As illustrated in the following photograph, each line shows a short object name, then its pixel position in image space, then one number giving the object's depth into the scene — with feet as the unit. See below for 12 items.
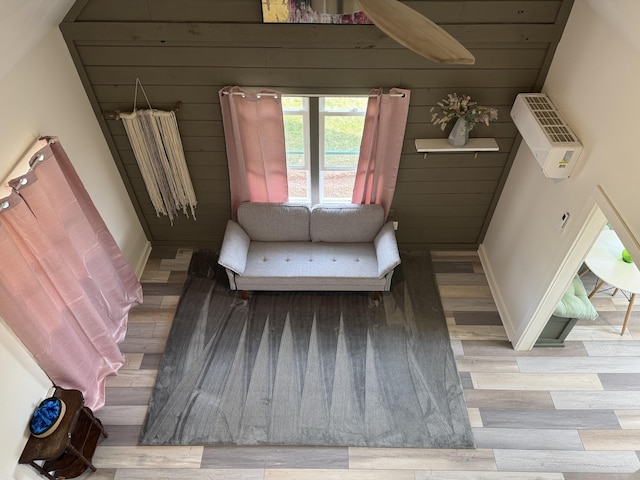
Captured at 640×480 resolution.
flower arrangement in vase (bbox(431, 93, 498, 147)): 11.21
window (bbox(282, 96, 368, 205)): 11.96
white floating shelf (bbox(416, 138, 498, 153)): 11.94
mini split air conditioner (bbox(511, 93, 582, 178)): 9.45
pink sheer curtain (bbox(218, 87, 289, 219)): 11.34
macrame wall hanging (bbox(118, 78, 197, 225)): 11.57
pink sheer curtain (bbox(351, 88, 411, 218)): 11.31
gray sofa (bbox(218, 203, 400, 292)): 12.91
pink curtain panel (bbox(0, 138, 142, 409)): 8.48
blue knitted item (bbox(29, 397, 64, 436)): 9.25
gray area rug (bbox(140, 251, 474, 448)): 10.89
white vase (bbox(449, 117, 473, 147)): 11.53
